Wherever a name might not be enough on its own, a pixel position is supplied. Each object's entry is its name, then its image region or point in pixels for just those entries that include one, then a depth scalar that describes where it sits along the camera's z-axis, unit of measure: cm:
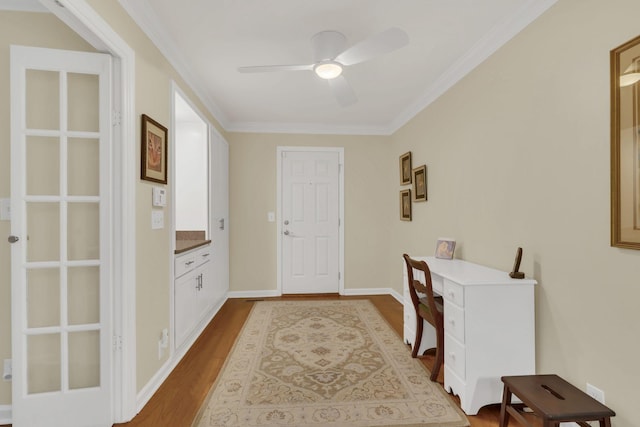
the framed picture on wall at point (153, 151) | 191
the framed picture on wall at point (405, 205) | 373
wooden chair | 205
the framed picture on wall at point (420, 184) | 329
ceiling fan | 175
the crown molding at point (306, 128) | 424
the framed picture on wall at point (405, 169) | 372
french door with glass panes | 161
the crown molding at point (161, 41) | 179
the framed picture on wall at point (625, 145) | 129
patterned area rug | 175
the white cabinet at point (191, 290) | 248
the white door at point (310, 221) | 435
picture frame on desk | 266
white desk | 176
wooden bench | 125
